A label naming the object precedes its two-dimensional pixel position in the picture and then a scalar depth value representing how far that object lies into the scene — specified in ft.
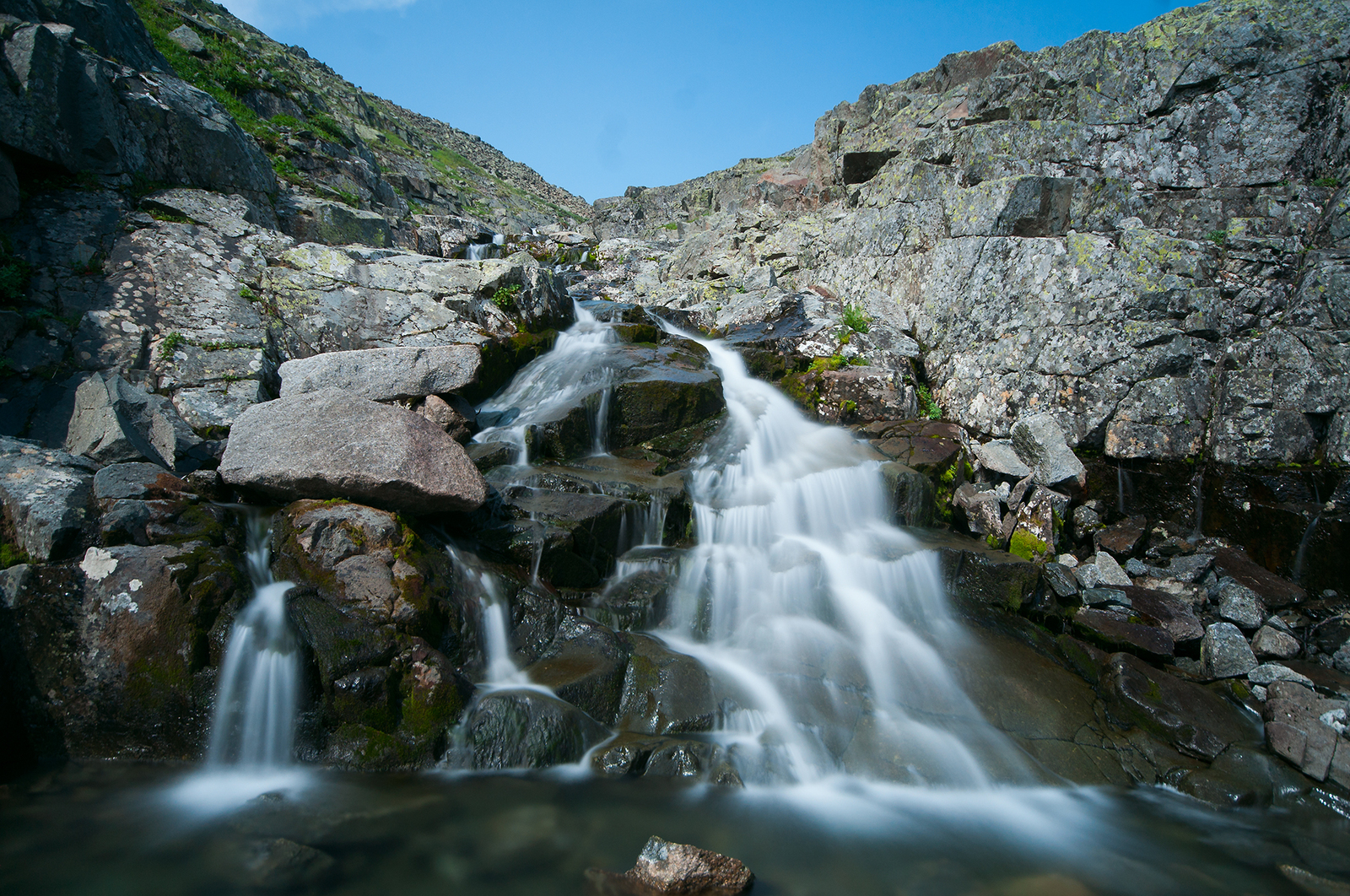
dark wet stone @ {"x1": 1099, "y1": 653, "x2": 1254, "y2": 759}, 17.94
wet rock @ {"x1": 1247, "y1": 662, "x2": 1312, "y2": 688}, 19.25
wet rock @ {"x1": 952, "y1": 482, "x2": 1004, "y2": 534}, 26.78
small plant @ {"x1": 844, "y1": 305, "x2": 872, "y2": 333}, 39.19
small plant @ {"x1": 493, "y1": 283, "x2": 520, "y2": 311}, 36.22
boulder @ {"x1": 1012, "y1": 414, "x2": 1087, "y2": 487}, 27.17
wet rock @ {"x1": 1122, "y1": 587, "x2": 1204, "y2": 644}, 21.03
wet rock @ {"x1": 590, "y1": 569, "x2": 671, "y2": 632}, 20.71
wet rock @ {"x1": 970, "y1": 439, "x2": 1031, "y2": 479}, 28.14
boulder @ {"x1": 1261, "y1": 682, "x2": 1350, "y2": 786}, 16.79
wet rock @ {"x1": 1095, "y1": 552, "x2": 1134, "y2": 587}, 22.94
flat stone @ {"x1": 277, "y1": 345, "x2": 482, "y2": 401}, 25.20
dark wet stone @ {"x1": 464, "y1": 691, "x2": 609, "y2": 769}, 15.31
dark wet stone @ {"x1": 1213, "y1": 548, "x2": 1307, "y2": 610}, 21.97
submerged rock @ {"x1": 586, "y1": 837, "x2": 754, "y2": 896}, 11.24
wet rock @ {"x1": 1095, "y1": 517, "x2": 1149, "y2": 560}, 24.80
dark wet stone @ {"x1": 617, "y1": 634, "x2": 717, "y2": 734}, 17.07
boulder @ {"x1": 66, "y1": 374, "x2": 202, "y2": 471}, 18.31
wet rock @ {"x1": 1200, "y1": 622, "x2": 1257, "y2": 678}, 19.97
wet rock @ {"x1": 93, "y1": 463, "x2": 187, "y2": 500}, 16.11
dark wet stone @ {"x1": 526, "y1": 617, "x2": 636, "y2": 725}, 16.99
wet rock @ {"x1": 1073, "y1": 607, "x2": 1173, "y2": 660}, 20.47
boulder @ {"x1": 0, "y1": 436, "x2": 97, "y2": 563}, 14.44
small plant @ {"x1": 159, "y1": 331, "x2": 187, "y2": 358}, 24.90
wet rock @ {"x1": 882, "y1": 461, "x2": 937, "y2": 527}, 28.12
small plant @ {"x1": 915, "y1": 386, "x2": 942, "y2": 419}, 34.19
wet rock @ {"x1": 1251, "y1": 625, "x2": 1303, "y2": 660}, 20.43
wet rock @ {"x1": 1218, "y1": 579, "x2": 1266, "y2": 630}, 21.27
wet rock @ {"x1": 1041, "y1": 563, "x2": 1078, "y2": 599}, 22.71
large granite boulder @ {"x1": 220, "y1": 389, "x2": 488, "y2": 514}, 17.97
